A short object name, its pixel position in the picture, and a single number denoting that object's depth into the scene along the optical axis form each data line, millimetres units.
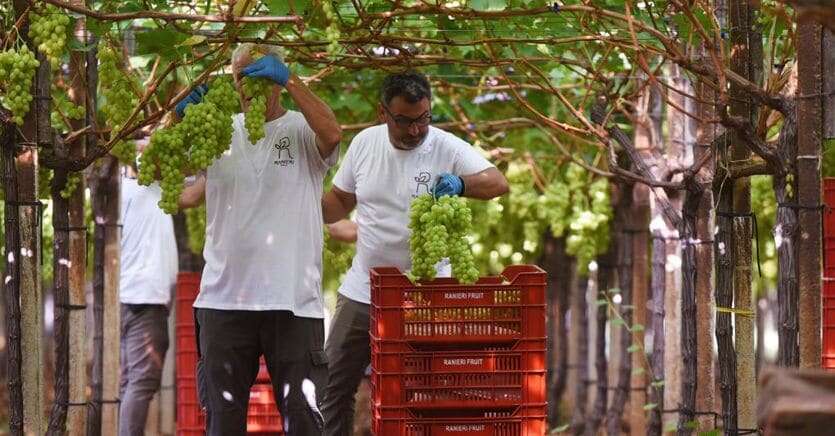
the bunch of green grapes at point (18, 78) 10898
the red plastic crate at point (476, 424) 11523
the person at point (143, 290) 17109
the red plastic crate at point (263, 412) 15906
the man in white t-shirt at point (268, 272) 11727
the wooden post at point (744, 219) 12016
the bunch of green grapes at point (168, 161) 11133
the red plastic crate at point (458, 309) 11430
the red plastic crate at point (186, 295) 16922
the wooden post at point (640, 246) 18187
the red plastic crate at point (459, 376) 11469
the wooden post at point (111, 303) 15828
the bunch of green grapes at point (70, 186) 13375
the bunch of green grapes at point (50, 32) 10937
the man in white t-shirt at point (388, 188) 13555
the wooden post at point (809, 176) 10305
